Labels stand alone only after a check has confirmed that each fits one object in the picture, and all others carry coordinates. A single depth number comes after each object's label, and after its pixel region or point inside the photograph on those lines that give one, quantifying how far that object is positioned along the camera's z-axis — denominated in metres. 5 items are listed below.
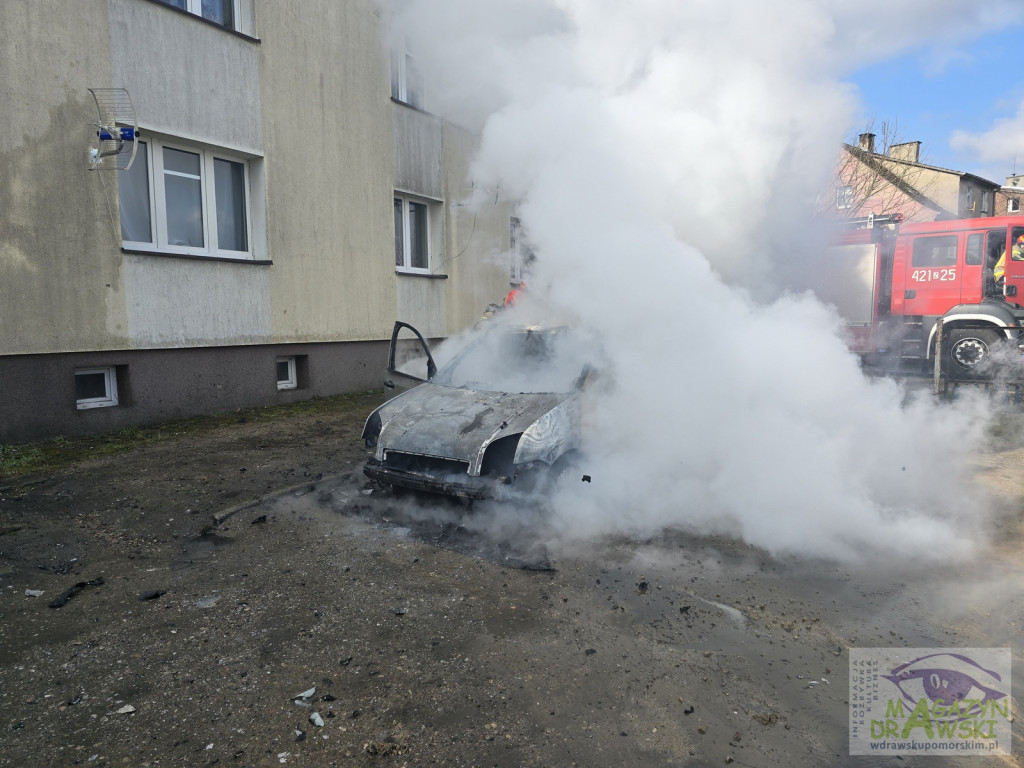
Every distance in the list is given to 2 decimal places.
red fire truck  10.41
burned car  4.55
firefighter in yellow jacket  10.57
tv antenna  6.74
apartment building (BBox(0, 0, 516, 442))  6.47
